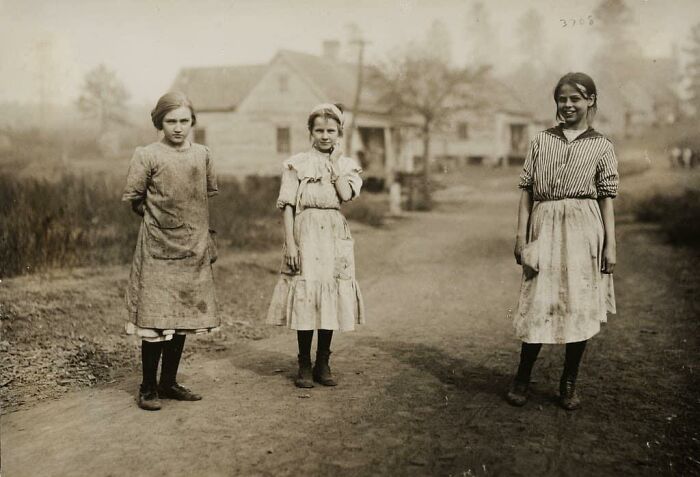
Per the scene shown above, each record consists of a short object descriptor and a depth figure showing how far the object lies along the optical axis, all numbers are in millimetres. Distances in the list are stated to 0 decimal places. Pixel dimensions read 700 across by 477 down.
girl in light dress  4340
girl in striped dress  3928
